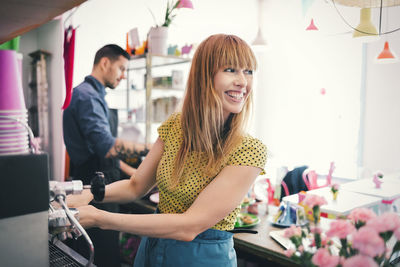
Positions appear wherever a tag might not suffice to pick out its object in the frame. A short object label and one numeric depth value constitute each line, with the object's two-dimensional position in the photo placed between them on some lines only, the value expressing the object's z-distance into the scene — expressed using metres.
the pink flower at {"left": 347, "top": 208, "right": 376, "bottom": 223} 0.55
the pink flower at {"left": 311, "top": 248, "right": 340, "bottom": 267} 0.50
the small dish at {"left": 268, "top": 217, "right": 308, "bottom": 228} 1.88
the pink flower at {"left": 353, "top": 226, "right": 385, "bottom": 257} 0.46
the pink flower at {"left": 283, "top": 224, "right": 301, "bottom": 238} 0.57
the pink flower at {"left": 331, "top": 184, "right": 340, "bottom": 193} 2.00
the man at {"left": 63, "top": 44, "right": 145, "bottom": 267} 2.29
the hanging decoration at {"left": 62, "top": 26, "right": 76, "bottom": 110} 1.63
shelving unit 3.21
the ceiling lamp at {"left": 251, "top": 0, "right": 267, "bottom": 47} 3.87
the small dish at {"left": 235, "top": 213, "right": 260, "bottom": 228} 1.85
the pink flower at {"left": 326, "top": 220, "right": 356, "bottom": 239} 0.52
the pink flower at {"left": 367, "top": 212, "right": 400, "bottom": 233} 0.50
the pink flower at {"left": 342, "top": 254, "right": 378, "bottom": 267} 0.46
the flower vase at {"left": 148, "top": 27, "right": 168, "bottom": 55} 3.18
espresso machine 0.56
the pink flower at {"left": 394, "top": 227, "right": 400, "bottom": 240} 0.50
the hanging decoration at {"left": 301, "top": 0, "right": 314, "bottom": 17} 2.34
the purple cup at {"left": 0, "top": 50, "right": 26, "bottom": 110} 1.25
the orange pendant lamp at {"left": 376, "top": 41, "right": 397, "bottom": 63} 1.86
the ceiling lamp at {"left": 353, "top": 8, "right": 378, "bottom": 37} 1.59
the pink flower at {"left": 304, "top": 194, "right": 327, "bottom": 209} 0.58
